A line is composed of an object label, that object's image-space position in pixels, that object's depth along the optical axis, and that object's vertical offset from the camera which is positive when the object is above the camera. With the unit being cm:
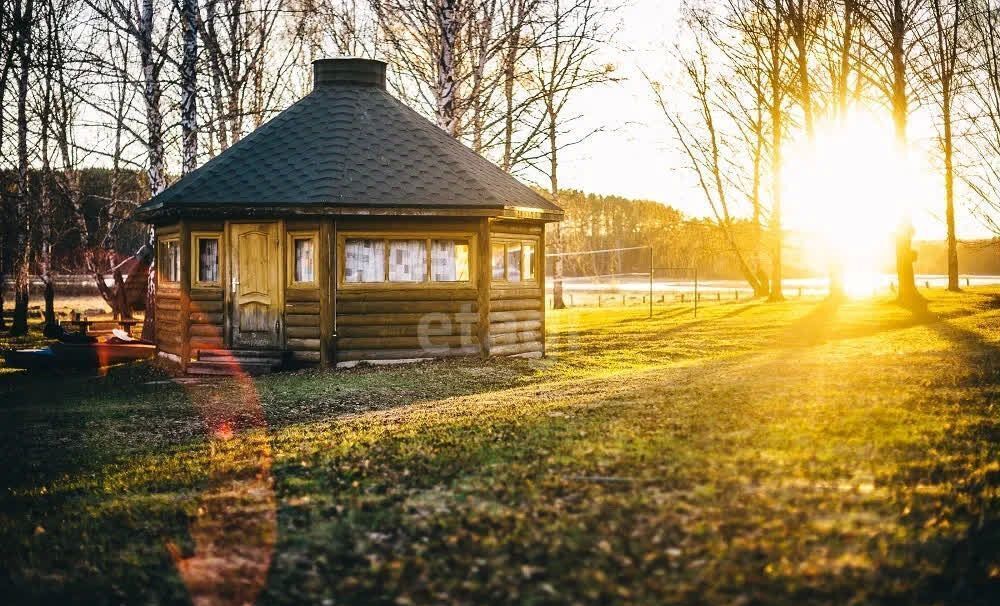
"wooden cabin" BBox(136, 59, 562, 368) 1605 +77
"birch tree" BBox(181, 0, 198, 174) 1917 +467
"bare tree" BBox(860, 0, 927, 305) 2352 +642
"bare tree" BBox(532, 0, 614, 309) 2459 +651
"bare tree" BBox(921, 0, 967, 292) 2364 +653
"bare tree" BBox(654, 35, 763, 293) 3725 +616
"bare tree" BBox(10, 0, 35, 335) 2470 +215
